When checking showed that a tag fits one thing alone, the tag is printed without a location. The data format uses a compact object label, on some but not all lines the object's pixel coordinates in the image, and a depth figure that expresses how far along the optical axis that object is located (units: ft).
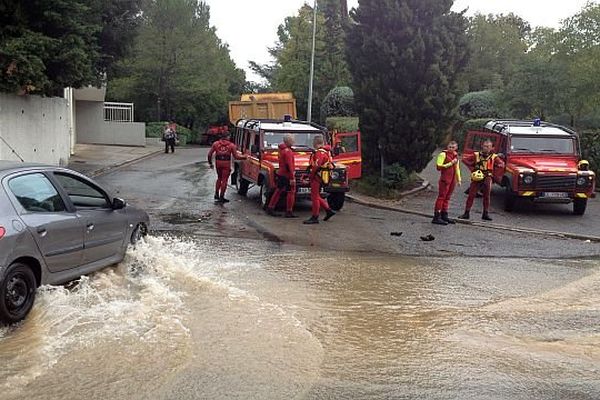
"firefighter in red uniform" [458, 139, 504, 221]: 45.78
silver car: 19.48
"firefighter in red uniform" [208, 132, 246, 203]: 48.75
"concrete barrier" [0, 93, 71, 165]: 55.77
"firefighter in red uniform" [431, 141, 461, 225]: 43.06
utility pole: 94.06
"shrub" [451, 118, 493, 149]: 90.38
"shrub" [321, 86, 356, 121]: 105.57
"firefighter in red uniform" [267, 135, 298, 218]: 42.52
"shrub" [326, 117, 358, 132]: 77.10
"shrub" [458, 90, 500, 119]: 101.19
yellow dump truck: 79.36
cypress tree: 55.16
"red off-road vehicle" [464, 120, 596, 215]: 49.11
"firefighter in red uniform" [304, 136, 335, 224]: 41.68
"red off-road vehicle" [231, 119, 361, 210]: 45.73
